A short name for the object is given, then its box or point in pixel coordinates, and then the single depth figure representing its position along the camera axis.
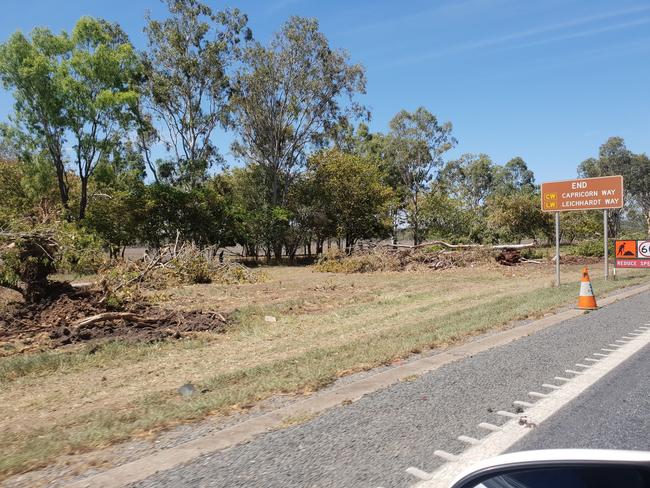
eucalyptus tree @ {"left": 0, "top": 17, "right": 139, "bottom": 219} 27.94
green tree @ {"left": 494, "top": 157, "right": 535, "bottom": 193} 84.25
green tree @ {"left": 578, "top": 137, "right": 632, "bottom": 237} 69.88
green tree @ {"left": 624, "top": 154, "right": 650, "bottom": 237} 69.81
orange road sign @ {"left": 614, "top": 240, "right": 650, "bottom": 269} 20.09
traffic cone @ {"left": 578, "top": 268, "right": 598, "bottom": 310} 12.17
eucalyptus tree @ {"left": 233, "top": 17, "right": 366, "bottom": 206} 38.22
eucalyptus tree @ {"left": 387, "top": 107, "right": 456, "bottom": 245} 51.50
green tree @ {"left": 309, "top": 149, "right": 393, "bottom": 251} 43.66
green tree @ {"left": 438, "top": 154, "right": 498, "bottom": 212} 73.16
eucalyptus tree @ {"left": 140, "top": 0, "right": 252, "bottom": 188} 36.03
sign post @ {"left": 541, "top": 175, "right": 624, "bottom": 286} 18.58
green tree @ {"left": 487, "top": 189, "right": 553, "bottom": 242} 53.88
